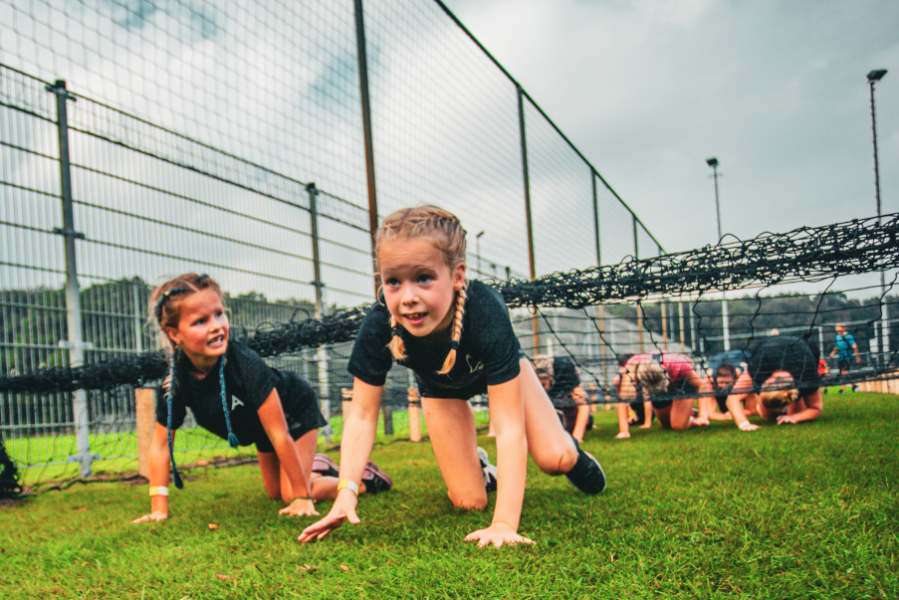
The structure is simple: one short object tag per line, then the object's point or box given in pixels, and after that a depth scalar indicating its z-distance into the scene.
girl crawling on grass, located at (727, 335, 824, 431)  4.87
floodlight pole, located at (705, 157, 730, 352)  18.41
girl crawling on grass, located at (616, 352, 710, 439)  4.98
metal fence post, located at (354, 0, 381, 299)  5.00
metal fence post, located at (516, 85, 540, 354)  9.16
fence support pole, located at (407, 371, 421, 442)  6.86
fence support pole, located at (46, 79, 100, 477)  4.71
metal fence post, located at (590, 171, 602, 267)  14.05
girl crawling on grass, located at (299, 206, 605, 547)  2.03
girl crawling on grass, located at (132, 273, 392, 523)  2.84
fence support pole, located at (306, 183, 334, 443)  6.60
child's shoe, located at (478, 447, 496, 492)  3.18
